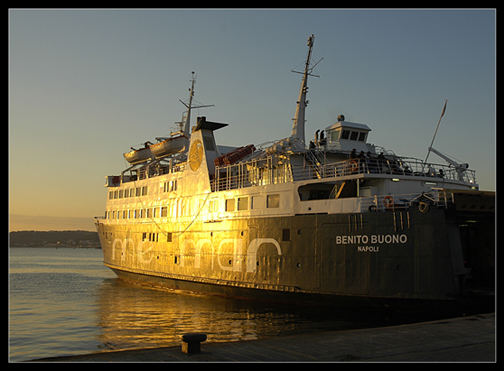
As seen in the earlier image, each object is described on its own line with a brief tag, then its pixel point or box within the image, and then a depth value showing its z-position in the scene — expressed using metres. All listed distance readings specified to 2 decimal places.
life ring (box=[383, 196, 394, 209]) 17.62
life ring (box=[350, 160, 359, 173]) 19.21
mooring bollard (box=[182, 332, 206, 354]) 9.75
